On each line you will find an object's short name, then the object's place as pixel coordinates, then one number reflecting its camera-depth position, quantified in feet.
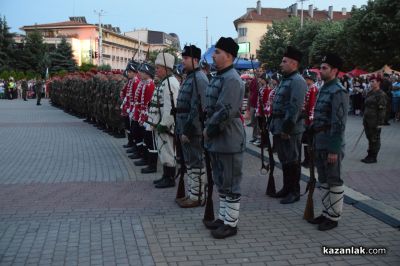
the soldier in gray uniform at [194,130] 20.49
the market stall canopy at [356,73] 99.19
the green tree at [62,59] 198.12
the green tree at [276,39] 179.63
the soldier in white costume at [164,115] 23.54
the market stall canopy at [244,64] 78.80
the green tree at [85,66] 176.31
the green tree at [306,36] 157.58
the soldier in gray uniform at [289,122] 20.81
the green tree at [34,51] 203.72
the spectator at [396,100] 64.79
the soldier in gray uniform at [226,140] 16.75
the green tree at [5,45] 191.81
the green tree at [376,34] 99.04
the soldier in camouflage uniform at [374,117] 31.96
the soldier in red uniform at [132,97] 32.71
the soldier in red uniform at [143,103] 29.22
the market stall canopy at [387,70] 84.62
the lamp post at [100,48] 194.29
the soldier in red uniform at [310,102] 27.45
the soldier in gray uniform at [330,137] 17.63
